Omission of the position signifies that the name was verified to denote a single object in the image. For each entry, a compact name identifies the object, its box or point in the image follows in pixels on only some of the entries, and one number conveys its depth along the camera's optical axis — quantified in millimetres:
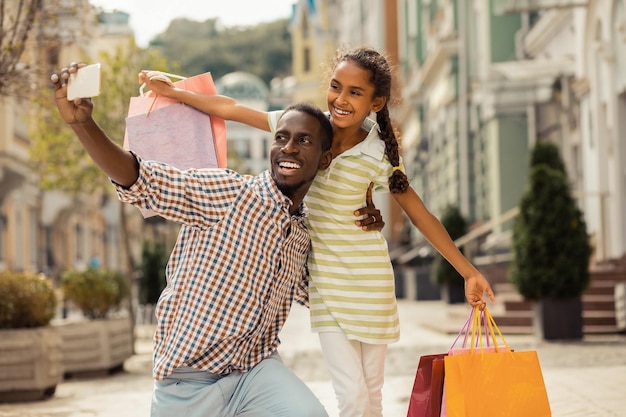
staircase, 15203
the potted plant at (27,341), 9961
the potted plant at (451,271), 25562
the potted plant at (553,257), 14172
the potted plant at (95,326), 12315
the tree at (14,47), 9258
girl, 4617
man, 3850
